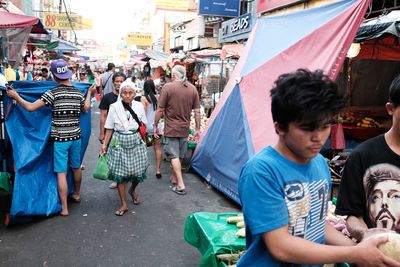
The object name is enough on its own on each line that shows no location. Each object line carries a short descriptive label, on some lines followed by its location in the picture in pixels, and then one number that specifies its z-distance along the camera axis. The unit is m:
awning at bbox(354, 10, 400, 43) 5.03
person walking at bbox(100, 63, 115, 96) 10.48
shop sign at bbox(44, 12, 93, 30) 22.17
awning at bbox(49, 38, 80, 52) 16.23
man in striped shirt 4.96
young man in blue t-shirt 1.43
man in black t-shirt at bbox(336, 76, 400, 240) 1.93
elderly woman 5.18
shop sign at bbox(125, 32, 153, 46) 35.91
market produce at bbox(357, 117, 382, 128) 8.98
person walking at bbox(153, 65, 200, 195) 6.52
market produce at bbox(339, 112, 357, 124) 9.14
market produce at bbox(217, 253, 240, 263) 3.02
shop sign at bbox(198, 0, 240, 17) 16.46
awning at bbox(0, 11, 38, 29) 5.62
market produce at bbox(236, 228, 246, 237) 3.39
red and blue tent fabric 4.61
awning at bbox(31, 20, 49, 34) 7.05
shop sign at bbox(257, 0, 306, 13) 10.21
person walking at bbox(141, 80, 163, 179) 7.72
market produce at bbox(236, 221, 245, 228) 3.60
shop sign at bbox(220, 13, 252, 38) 14.74
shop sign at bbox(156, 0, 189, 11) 24.44
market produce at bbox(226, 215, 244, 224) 3.73
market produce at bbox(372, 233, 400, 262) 1.50
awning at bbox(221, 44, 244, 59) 9.92
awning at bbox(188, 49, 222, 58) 13.32
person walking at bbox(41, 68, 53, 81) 12.06
